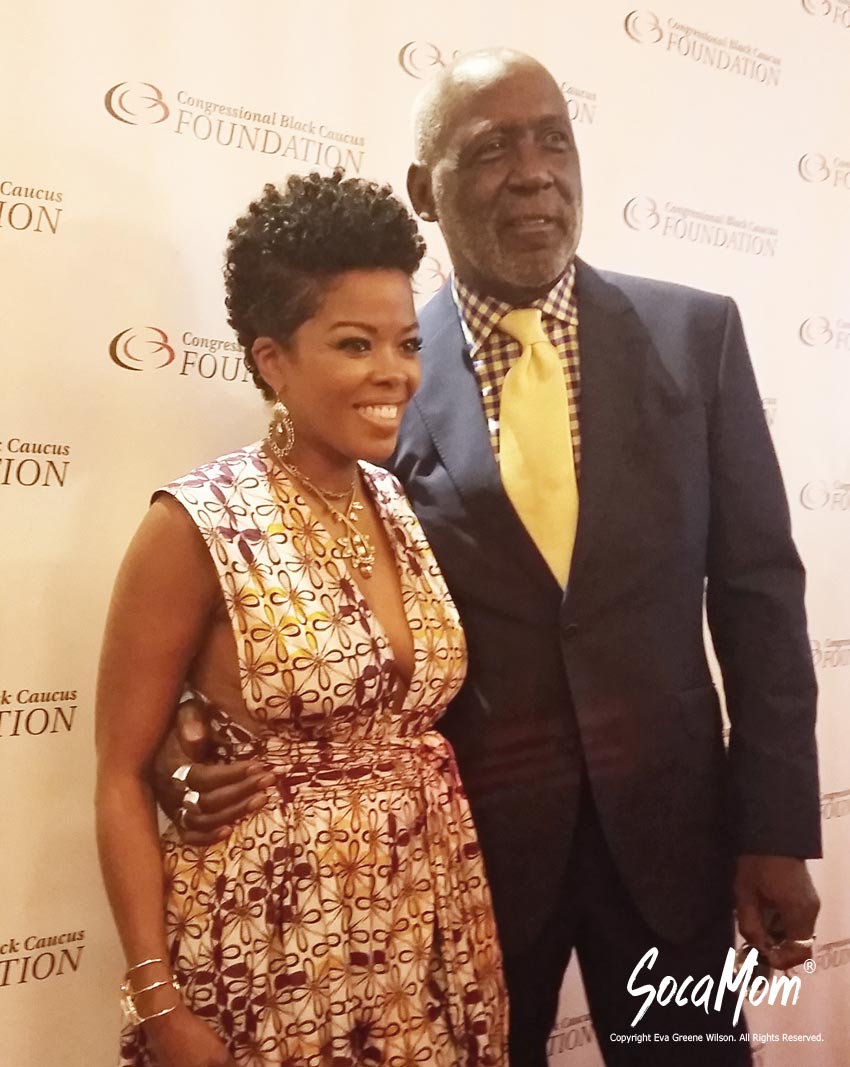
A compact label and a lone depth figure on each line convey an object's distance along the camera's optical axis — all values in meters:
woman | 1.14
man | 1.31
